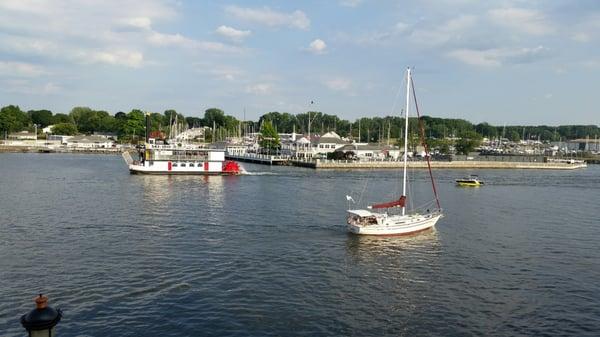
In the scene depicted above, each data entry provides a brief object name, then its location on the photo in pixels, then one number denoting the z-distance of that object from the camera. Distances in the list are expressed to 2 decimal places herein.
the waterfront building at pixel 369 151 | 135.93
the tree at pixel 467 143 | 159.38
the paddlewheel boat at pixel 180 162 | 85.81
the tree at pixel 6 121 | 192.50
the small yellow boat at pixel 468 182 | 80.00
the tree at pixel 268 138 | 139.62
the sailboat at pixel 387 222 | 37.12
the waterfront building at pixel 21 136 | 192.38
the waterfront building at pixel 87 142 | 177.75
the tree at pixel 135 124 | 191.38
